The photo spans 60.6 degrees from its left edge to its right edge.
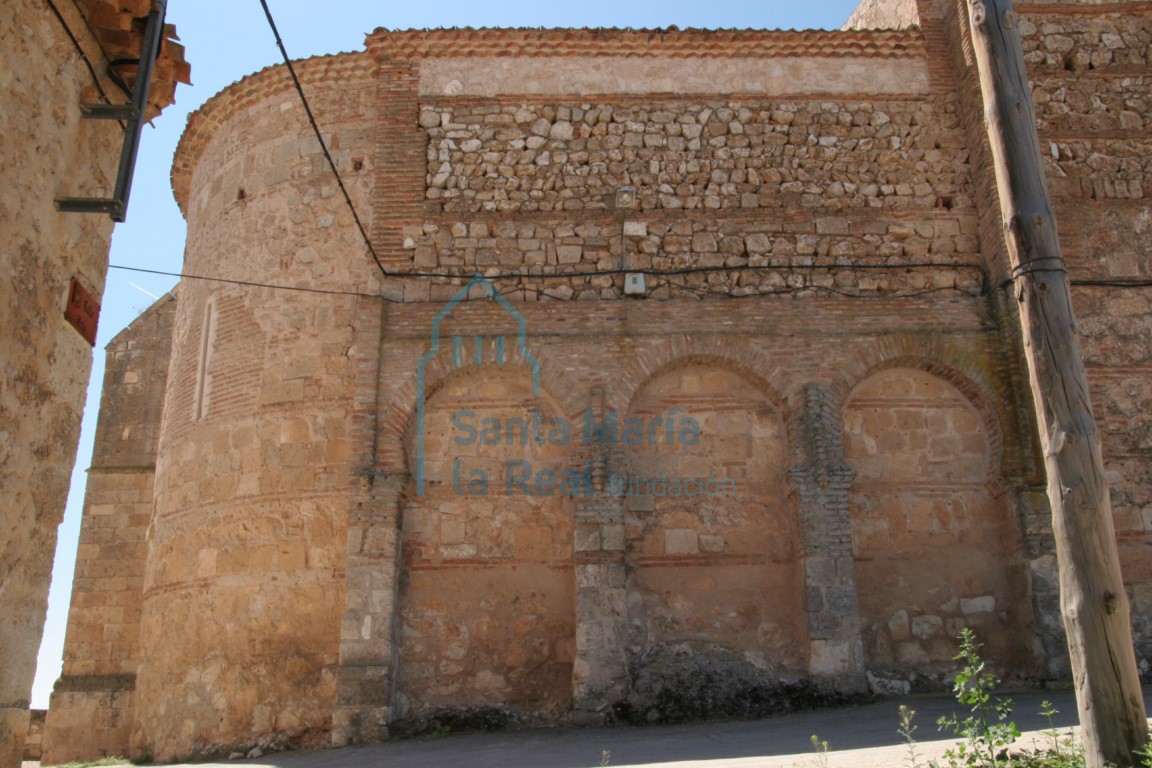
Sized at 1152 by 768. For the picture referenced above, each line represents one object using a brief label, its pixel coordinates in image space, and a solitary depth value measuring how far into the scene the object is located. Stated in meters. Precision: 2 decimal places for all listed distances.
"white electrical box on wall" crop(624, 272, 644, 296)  10.69
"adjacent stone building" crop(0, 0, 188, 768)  4.36
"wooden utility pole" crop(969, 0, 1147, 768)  5.50
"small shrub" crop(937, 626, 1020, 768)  5.62
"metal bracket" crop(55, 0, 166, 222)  4.80
